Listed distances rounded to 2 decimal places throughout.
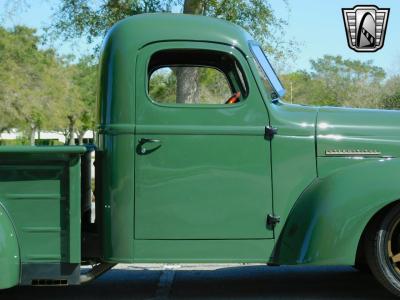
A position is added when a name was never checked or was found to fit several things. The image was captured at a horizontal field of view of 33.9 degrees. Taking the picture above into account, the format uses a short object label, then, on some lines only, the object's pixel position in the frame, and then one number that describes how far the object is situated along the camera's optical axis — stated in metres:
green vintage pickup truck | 4.19
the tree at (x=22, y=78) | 34.88
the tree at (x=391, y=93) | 34.09
